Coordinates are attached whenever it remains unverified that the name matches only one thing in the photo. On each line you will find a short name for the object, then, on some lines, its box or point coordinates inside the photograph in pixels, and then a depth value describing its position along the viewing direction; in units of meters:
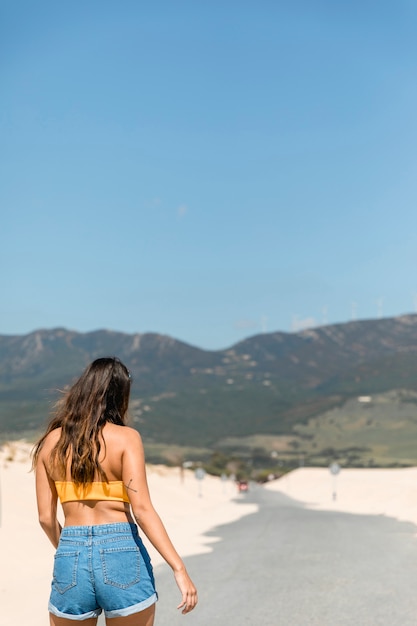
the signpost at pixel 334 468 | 54.74
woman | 4.29
